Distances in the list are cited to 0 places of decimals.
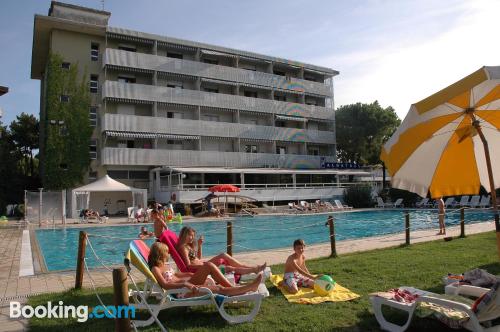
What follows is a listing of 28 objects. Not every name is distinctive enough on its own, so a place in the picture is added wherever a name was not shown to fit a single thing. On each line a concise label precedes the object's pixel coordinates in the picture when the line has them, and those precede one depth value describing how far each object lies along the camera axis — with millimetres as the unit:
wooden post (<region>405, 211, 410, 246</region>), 11727
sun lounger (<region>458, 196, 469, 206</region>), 28922
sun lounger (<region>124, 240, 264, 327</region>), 5070
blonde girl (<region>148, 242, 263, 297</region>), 5293
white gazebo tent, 24219
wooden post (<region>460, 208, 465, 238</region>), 12866
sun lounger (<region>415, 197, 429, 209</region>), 32062
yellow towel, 5926
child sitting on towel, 6527
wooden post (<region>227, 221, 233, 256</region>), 9547
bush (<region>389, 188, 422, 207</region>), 33906
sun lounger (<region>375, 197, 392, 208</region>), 33344
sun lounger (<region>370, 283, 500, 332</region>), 4066
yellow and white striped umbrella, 4412
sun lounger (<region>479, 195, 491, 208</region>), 27900
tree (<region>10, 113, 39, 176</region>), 43719
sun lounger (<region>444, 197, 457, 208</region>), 30781
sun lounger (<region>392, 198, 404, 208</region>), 33338
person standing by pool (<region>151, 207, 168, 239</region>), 9383
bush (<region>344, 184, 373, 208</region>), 35375
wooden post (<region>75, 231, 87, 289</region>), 7249
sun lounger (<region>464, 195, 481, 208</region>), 28291
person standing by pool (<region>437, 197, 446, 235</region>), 14058
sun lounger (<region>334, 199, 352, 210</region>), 32231
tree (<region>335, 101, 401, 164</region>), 47719
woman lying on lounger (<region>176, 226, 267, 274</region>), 6422
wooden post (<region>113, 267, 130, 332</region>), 3547
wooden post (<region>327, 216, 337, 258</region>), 10252
